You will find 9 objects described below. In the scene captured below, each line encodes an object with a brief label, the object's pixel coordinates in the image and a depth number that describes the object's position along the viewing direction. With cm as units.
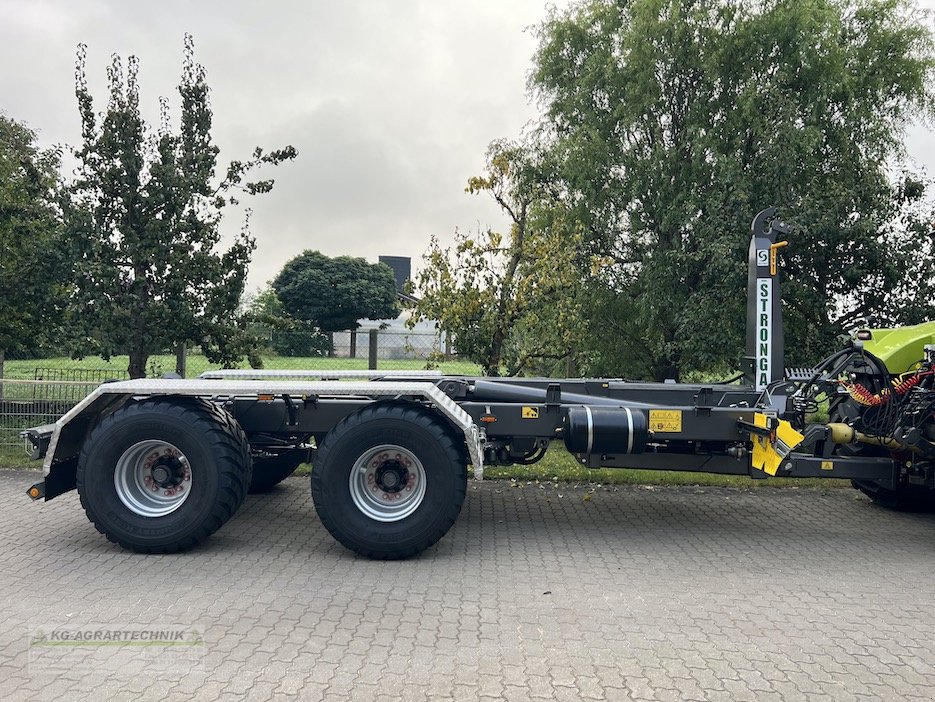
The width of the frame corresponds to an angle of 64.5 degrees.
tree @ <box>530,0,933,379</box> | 1094
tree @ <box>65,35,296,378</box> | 950
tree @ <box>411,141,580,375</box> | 1035
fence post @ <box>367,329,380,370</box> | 1198
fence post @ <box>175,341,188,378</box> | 1091
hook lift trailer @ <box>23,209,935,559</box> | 551
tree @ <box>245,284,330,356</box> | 1088
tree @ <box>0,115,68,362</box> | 981
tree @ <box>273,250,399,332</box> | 5406
